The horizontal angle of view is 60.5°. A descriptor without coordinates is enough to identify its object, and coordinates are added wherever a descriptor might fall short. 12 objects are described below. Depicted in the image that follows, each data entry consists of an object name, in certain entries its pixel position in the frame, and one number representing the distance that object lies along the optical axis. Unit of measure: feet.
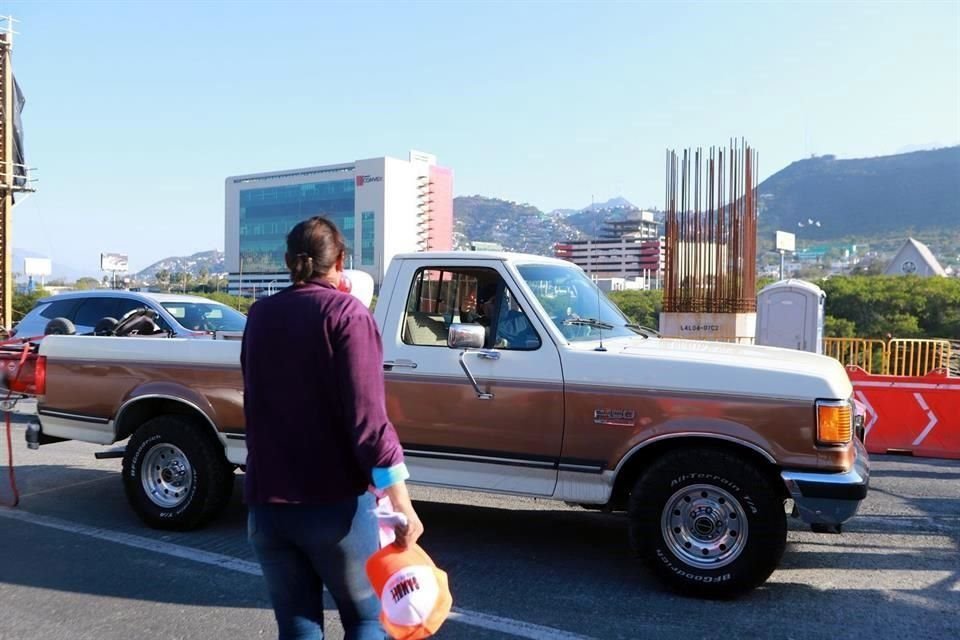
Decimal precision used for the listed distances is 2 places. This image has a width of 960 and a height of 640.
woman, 8.28
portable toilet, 48.85
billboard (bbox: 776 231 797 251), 307.41
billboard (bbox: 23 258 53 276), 342.95
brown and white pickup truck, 15.21
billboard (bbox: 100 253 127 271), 251.58
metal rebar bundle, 57.16
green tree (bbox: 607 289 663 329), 79.15
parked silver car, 39.09
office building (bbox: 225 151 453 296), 411.13
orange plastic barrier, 32.32
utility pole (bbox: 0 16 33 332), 140.46
